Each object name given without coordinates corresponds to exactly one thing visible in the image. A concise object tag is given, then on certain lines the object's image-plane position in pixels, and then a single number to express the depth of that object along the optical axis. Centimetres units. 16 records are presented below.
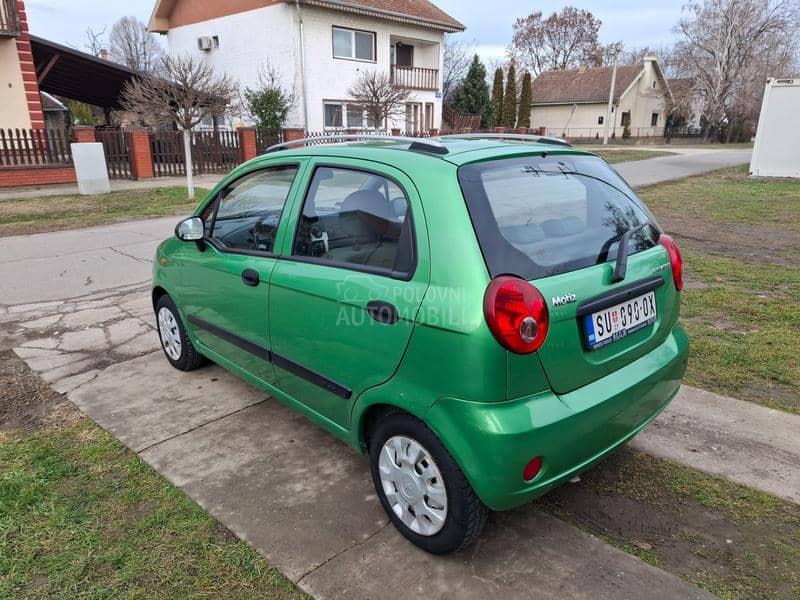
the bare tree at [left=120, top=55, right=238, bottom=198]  1436
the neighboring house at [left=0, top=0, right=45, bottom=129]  1644
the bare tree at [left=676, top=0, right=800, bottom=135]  4594
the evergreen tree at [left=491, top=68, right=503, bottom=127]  4009
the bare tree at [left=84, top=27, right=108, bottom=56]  5808
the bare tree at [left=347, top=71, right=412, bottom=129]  2138
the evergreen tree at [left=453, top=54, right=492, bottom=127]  3959
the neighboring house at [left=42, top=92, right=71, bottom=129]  2888
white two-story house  2361
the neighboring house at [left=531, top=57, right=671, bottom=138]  5044
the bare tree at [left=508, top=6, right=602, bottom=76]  6266
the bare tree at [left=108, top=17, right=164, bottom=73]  6312
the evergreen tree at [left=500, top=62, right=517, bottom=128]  3850
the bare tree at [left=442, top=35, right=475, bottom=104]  5700
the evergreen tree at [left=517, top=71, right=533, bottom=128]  4081
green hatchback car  205
